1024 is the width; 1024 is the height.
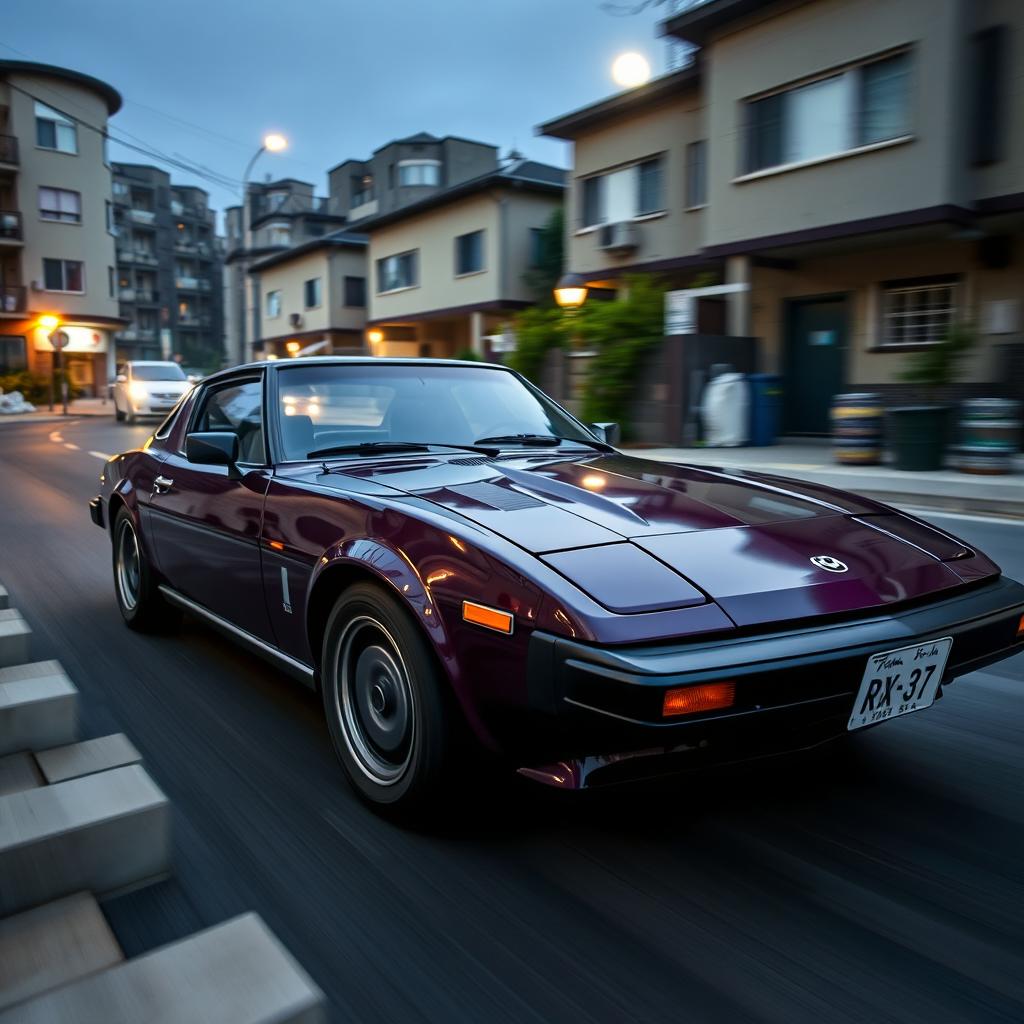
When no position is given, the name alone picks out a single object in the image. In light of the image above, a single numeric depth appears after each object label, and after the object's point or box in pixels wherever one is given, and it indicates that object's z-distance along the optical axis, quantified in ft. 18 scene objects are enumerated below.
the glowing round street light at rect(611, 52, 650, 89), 58.34
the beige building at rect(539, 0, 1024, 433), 41.98
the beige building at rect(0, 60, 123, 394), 145.38
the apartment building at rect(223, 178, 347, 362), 173.47
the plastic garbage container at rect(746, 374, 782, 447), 49.62
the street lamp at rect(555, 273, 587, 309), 61.82
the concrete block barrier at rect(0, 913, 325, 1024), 5.16
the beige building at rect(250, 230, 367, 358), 115.85
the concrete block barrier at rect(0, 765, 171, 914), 6.75
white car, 86.07
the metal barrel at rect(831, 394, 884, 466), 39.52
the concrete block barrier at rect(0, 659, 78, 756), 8.89
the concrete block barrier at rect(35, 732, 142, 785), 8.35
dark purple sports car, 6.94
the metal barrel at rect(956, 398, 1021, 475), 35.81
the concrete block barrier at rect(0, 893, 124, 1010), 5.86
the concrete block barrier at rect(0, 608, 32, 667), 11.10
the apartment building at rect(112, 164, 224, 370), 250.16
